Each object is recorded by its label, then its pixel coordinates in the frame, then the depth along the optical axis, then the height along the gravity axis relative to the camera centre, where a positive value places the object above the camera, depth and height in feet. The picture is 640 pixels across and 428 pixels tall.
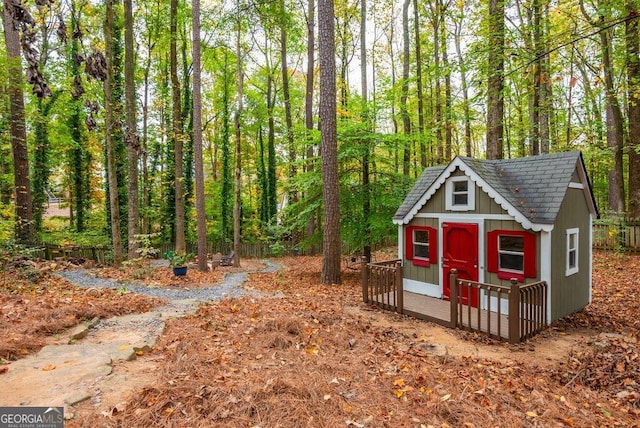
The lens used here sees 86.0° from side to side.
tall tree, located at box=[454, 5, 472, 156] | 56.13 +30.81
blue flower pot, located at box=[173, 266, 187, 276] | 37.63 -6.26
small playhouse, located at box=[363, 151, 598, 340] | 21.62 -2.15
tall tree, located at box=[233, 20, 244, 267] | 45.83 +6.23
